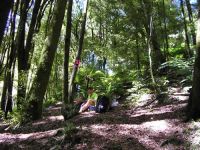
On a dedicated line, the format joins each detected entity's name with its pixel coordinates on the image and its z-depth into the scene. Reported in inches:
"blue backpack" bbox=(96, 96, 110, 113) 213.9
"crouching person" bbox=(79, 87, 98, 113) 229.1
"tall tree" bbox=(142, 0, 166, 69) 341.8
